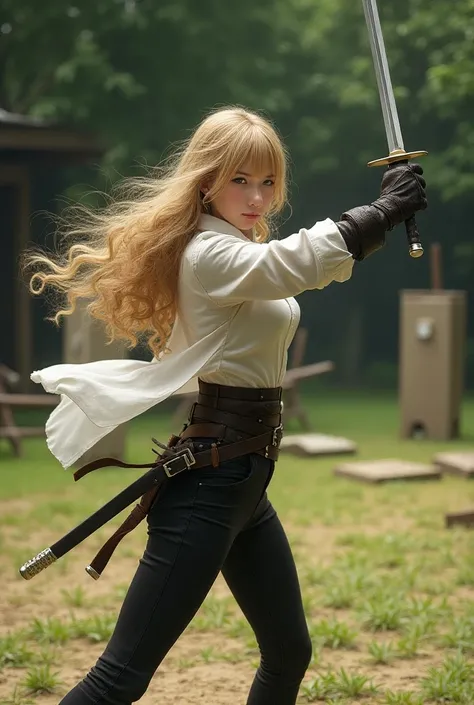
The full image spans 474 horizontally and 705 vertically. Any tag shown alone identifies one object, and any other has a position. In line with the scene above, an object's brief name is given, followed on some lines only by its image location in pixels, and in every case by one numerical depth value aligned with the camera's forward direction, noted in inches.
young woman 172.6
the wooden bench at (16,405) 629.7
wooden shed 813.2
